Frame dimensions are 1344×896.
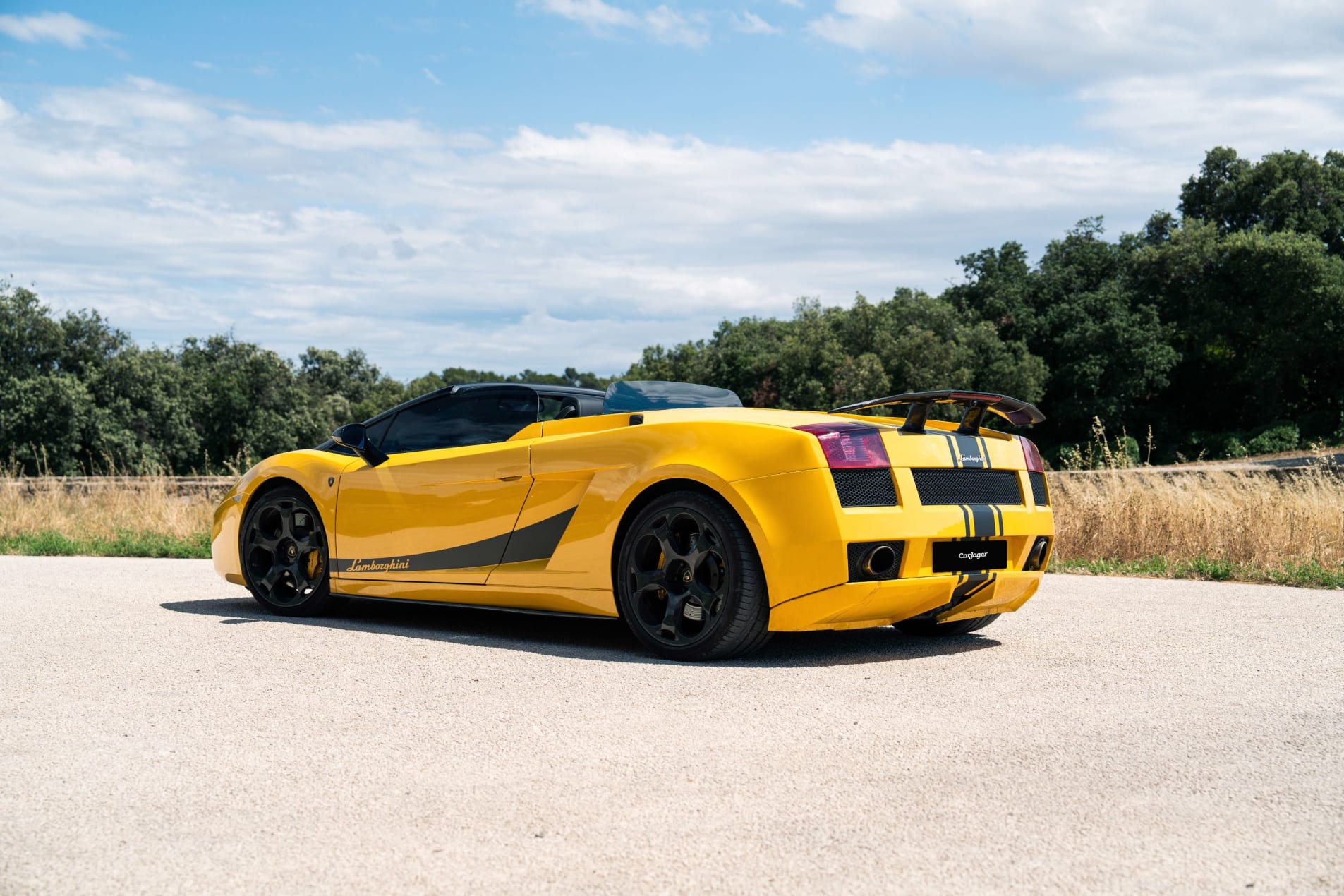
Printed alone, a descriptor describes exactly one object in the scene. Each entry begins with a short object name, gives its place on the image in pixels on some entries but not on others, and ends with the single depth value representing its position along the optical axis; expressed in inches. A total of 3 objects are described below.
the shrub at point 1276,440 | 1857.8
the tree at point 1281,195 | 2362.2
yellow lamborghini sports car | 198.7
